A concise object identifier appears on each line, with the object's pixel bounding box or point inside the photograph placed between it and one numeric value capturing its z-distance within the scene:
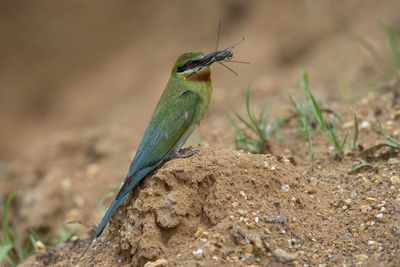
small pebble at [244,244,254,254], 4.57
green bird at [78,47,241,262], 5.60
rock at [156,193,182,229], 4.91
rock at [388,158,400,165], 5.83
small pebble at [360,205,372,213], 5.08
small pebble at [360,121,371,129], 7.18
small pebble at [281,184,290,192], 5.21
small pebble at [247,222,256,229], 4.75
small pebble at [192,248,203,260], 4.50
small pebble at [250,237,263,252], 4.58
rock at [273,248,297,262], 4.52
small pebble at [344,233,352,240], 4.81
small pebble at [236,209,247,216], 4.86
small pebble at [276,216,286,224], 4.87
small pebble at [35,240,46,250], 6.87
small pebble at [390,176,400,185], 5.37
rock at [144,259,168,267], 4.60
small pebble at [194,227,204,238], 4.88
